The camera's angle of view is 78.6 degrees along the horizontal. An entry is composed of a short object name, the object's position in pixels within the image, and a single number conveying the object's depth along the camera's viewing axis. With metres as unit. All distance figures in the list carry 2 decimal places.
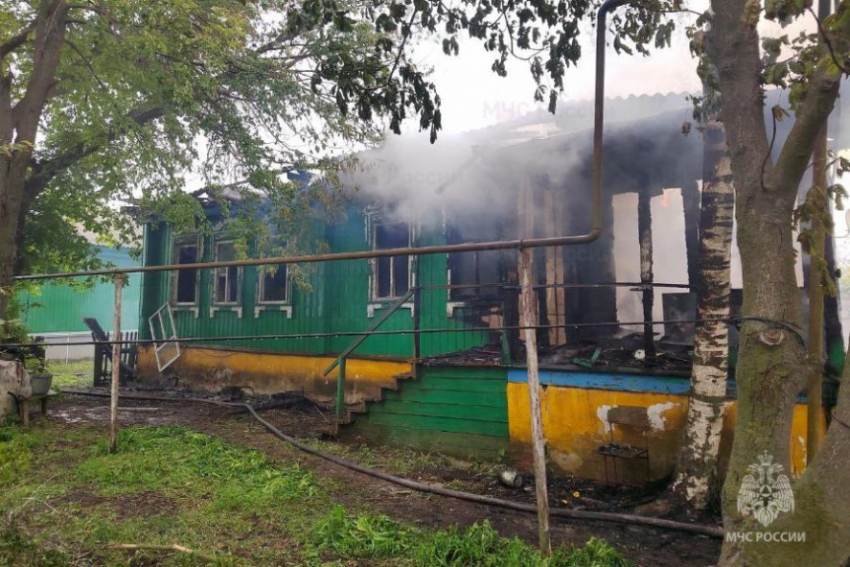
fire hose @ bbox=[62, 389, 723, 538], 4.52
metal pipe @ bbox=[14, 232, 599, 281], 3.40
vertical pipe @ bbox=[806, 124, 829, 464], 2.58
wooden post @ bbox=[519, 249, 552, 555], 3.59
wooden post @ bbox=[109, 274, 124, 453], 6.51
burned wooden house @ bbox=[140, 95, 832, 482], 6.43
